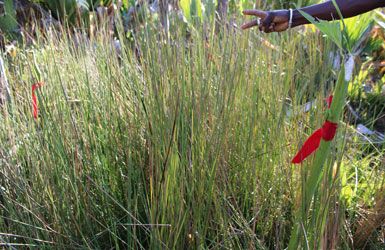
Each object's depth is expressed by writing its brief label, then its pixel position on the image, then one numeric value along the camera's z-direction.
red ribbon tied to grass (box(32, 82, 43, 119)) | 1.52
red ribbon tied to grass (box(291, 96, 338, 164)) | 1.08
